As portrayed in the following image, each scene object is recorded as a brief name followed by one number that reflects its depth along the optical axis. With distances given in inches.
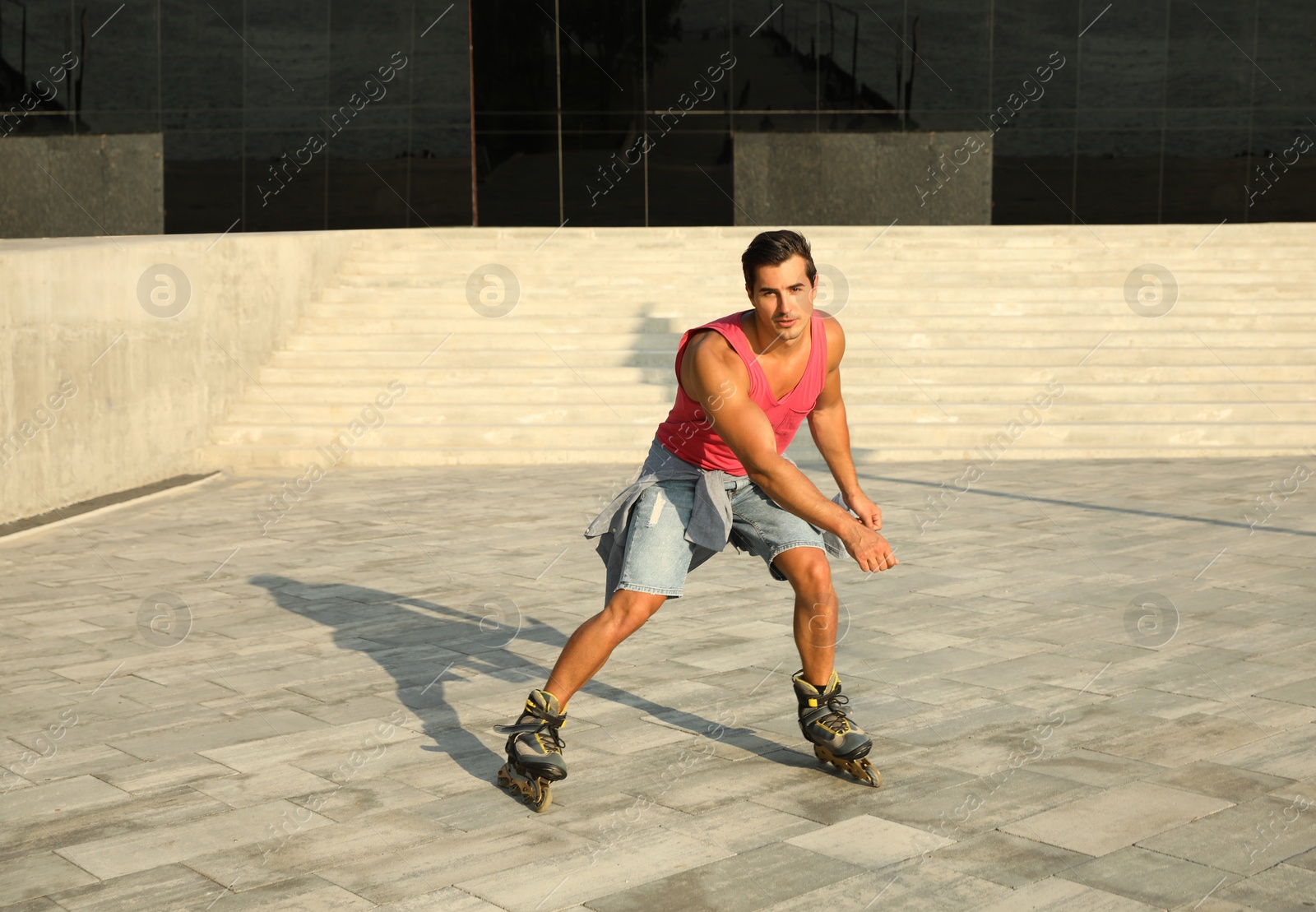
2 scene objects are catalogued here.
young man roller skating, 173.2
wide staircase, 503.8
